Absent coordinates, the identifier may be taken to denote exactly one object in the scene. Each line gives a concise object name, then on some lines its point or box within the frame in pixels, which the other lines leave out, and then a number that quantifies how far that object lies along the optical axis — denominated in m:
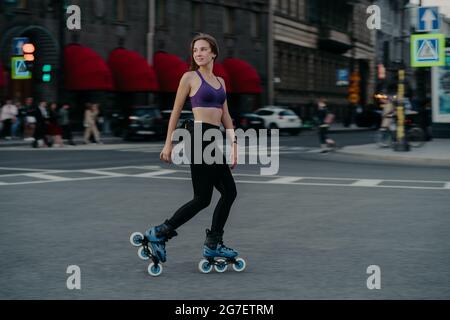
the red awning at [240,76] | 49.66
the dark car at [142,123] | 35.56
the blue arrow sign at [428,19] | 23.62
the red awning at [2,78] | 33.34
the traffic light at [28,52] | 30.34
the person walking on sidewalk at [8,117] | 32.75
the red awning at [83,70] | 37.53
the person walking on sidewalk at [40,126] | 29.36
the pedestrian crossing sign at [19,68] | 32.78
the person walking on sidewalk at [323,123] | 29.37
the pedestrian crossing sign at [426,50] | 24.28
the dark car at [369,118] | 58.30
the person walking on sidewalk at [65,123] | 31.92
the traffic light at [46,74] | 30.72
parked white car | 44.38
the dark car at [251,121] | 44.59
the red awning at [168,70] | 43.09
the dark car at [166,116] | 35.03
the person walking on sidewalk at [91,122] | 31.86
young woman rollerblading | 7.10
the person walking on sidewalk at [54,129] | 30.19
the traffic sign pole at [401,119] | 25.22
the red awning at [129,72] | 40.41
